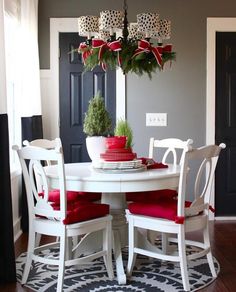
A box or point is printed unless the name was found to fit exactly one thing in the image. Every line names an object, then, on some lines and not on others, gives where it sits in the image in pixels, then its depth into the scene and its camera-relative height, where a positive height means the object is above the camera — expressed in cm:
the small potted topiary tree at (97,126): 341 -9
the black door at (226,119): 507 -8
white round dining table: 297 -46
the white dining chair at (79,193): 367 -63
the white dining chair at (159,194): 350 -63
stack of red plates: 325 -29
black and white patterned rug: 311 -117
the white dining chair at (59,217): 293 -68
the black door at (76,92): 510 +23
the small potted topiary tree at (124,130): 346 -13
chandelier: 317 +47
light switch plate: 511 -7
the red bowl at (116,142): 330 -21
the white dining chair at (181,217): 300 -71
